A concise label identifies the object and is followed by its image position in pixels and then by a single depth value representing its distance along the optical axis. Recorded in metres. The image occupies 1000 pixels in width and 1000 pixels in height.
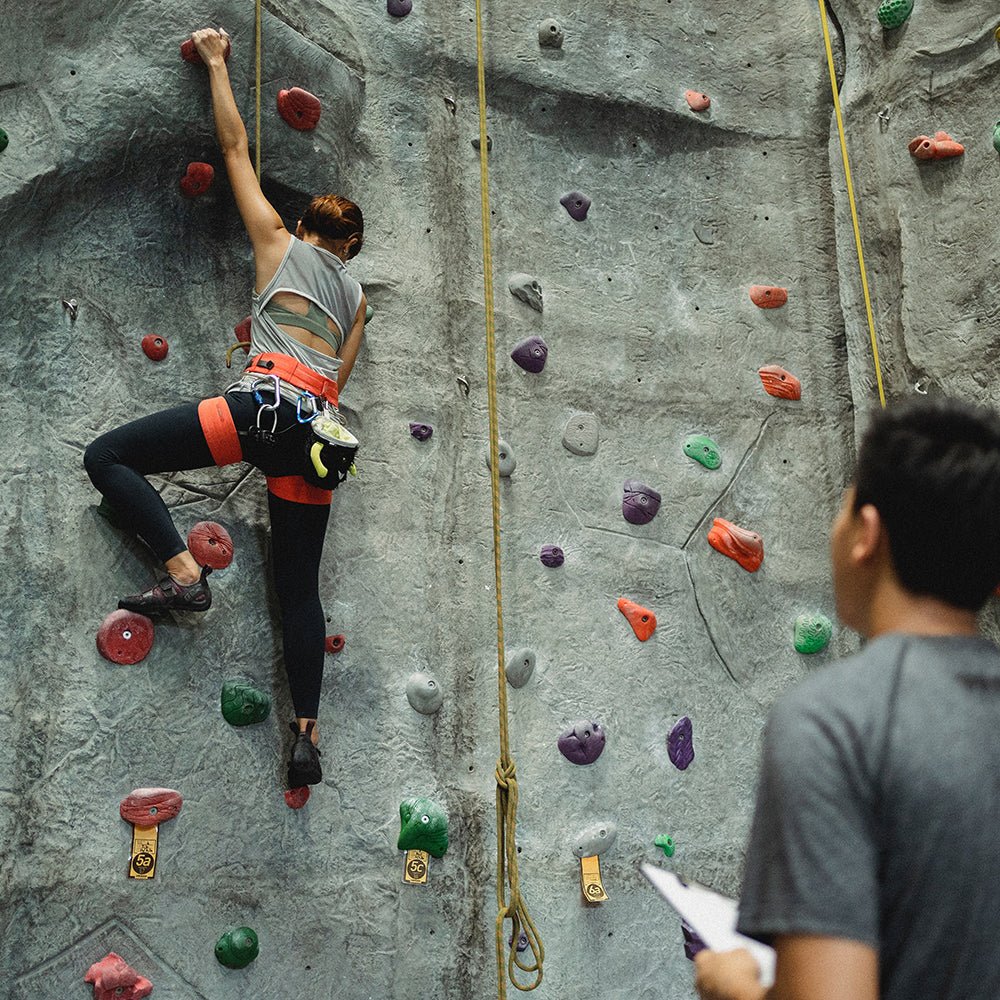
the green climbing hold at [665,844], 3.07
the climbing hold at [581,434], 3.28
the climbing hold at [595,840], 2.98
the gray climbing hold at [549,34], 3.51
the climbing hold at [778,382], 3.54
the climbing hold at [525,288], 3.33
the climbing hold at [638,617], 3.20
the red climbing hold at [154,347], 2.84
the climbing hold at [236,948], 2.59
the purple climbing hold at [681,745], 3.15
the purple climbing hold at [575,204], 3.46
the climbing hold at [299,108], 2.99
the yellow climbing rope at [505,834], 2.57
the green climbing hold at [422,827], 2.81
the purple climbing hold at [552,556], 3.16
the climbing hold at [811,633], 3.37
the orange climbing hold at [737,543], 3.35
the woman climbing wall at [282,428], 2.57
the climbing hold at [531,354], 3.29
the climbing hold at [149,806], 2.57
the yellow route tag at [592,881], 2.95
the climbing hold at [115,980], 2.46
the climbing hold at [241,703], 2.71
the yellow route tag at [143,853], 2.56
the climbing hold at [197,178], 2.90
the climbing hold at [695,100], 3.68
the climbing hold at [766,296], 3.60
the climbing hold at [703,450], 3.39
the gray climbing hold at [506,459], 3.17
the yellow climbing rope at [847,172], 3.28
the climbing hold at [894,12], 3.64
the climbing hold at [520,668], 3.05
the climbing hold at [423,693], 2.92
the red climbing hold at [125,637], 2.62
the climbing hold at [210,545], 2.78
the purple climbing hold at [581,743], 3.04
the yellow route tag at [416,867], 2.83
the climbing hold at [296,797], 2.74
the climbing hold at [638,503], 3.27
